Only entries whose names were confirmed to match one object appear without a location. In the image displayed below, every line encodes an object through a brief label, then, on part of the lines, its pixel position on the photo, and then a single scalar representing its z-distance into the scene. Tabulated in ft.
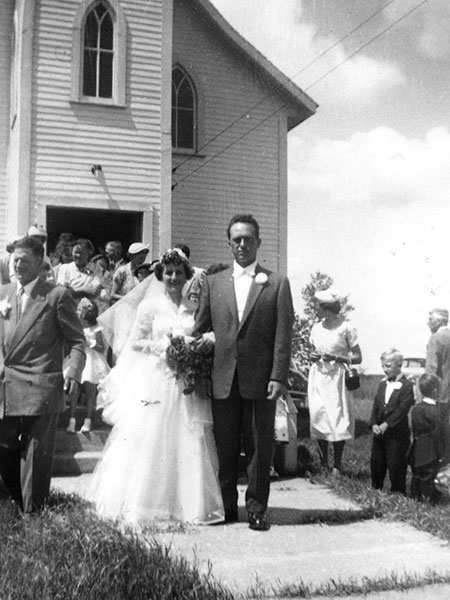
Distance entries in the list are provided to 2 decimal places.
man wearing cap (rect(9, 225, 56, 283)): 28.02
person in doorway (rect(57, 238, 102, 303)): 31.50
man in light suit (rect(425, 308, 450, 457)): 33.60
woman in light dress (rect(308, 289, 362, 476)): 27.68
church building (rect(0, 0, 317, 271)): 45.83
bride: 19.89
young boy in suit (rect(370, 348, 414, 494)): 24.58
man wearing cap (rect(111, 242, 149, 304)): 33.96
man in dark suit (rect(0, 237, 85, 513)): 19.27
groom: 19.45
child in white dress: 28.89
